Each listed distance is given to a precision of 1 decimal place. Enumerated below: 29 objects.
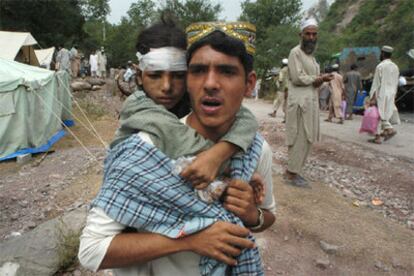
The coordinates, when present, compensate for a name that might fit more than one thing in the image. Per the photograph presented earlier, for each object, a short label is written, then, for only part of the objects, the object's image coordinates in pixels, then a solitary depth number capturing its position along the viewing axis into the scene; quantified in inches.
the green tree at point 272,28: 831.7
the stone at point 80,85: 692.9
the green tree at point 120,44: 1141.7
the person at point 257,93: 756.6
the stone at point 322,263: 131.9
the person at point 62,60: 682.8
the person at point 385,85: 289.1
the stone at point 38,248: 120.8
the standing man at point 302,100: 180.7
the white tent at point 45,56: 719.7
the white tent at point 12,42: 517.8
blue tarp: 304.5
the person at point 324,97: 522.8
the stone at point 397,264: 133.3
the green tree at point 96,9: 1484.1
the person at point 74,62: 796.8
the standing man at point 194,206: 41.1
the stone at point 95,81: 780.3
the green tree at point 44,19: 967.6
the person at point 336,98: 414.0
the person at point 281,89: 424.2
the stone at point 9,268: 117.2
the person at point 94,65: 870.3
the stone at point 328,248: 140.3
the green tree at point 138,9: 1340.7
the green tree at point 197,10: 1208.2
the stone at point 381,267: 131.6
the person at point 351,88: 452.8
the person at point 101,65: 883.4
